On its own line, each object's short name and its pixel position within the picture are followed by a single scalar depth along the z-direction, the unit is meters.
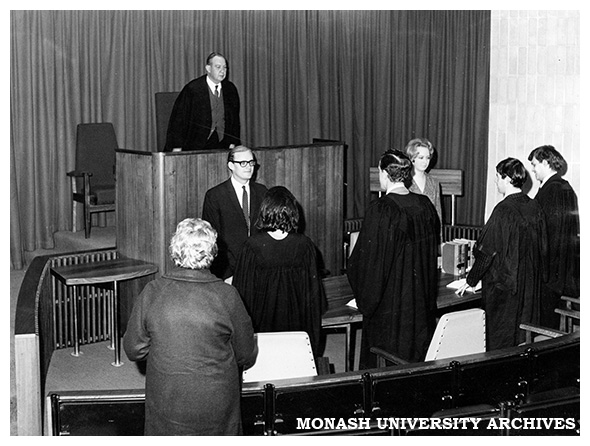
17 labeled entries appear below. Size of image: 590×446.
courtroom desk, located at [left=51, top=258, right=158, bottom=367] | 6.61
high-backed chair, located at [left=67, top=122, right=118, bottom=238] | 8.75
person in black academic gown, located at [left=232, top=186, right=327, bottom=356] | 4.80
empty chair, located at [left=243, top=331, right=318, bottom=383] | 4.34
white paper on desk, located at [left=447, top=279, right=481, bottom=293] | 6.02
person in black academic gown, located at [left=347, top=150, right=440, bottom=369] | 5.30
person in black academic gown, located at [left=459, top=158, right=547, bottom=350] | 5.55
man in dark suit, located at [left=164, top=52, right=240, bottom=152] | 7.54
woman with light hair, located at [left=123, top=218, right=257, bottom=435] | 3.68
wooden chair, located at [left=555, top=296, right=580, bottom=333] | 5.82
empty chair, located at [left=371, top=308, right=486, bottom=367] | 4.91
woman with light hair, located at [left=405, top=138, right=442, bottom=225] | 6.46
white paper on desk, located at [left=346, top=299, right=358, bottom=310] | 5.59
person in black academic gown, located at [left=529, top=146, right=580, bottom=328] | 5.98
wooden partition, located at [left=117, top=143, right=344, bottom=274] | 6.90
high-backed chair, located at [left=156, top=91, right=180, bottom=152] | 9.11
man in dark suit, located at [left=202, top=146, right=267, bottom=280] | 6.46
